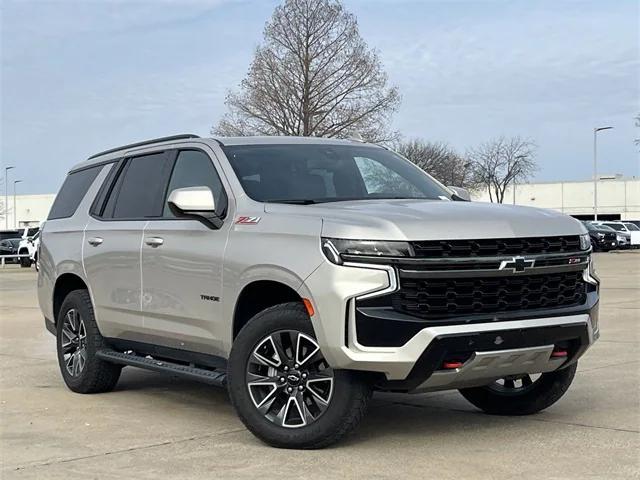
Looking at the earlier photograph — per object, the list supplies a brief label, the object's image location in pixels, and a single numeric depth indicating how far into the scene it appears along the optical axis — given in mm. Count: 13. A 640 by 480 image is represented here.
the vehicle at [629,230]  47881
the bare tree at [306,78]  38688
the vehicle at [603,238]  44875
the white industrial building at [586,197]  82438
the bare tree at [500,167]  67375
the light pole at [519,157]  68062
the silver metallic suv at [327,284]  5203
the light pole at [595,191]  67875
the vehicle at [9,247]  45062
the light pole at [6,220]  89038
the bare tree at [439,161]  56375
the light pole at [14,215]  90325
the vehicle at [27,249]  38259
